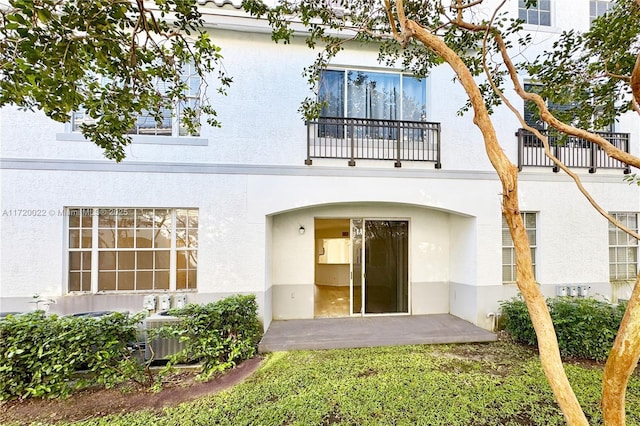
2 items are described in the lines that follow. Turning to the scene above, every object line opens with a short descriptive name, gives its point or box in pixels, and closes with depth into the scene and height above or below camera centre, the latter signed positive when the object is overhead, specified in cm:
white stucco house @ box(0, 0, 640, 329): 609 +50
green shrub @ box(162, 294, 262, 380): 500 -196
